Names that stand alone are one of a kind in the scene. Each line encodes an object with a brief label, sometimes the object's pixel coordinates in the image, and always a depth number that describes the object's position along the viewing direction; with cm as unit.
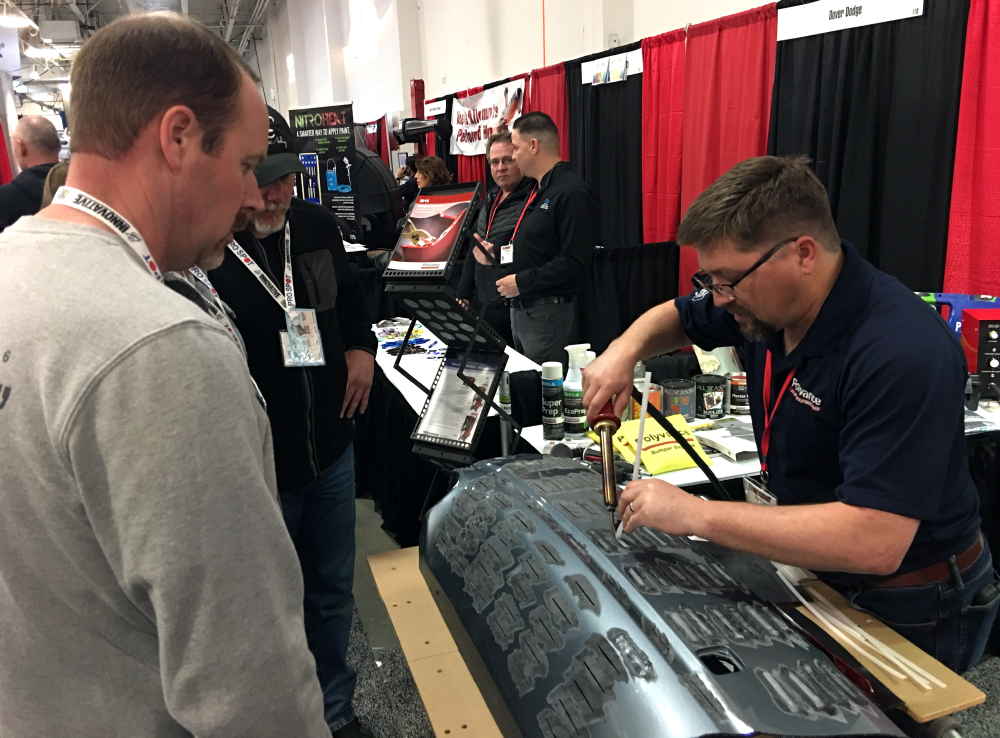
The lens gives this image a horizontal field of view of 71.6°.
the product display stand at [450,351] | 173
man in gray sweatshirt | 55
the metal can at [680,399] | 224
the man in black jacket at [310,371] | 161
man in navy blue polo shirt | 110
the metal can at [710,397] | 226
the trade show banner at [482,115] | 613
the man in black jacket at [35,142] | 345
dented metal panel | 81
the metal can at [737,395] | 229
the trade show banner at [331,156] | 630
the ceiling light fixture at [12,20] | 678
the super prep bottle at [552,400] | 214
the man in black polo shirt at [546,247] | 331
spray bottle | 218
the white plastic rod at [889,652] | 103
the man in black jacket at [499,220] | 362
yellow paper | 187
